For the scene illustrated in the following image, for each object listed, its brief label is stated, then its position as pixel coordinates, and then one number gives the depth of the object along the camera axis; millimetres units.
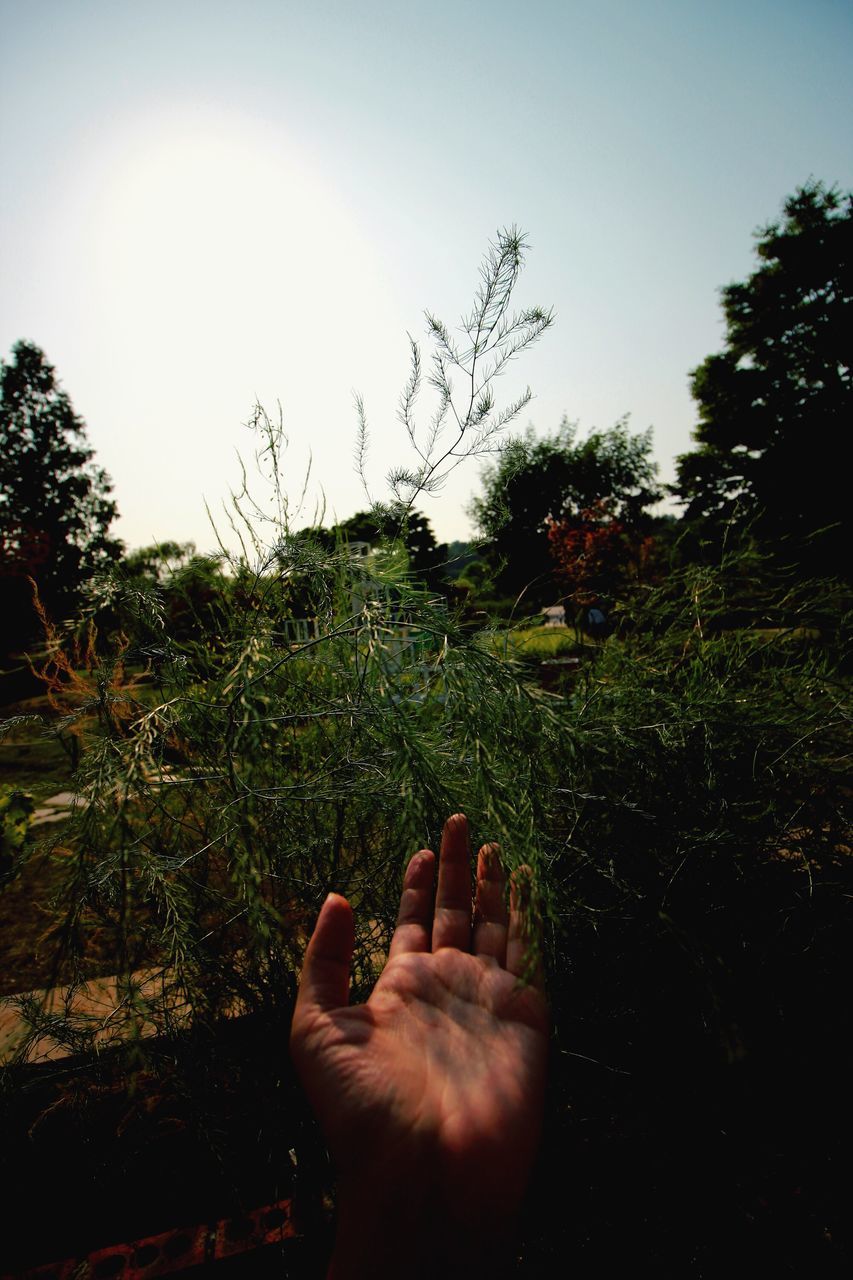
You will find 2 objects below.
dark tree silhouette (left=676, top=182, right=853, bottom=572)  19562
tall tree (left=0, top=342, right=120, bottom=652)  25594
